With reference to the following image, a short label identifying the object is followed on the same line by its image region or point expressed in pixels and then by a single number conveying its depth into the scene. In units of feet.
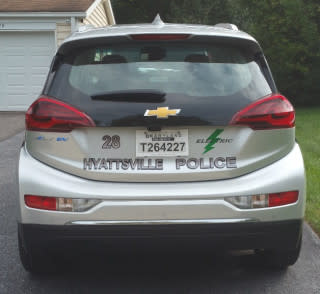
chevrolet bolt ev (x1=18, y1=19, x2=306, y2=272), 11.28
